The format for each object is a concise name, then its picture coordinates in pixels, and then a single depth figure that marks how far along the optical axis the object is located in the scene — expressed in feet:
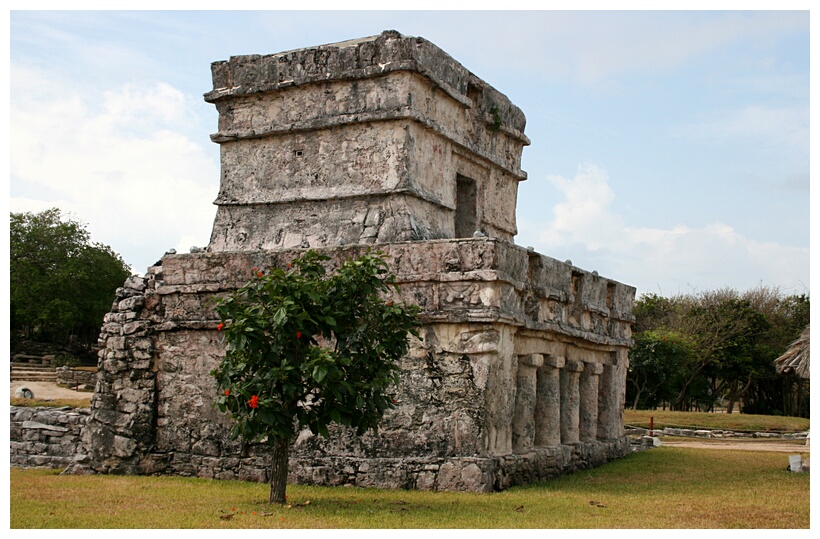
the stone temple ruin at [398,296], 34.83
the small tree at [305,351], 28.43
